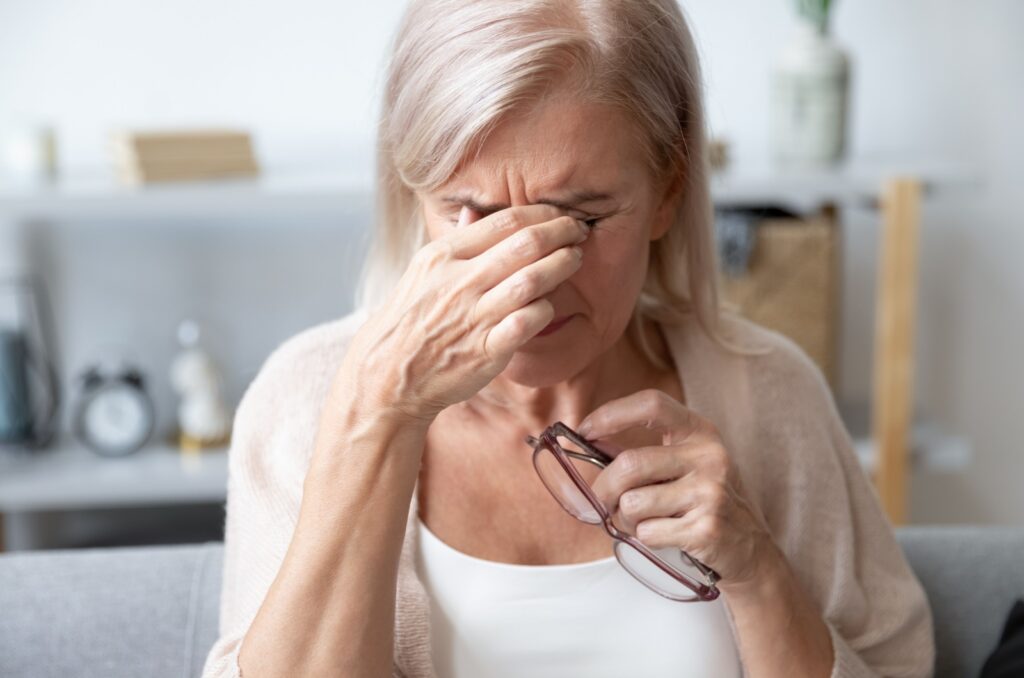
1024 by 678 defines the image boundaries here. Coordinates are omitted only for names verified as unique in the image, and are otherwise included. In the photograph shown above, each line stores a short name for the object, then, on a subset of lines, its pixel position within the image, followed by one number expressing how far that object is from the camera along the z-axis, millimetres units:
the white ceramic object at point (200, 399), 2516
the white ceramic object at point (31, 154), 2428
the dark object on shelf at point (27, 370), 2479
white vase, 2355
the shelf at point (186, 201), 2270
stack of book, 2320
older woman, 1066
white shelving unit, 2279
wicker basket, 2348
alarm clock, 2482
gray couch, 1421
